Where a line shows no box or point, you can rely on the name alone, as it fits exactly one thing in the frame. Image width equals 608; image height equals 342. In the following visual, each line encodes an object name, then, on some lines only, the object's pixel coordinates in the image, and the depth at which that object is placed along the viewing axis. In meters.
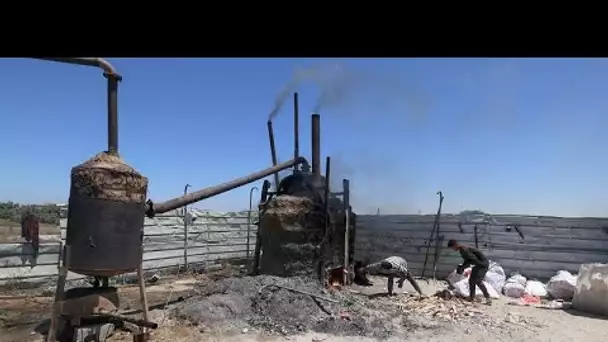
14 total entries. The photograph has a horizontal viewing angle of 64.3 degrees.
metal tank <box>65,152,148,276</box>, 7.60
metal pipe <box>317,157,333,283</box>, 11.94
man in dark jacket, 11.57
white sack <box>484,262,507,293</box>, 13.03
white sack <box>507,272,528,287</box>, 13.02
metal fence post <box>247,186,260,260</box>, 17.81
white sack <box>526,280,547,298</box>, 12.47
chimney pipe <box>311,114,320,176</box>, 13.90
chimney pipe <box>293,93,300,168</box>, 17.92
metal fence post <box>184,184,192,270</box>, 16.02
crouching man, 12.26
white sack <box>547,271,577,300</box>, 11.95
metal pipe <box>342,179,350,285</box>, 13.13
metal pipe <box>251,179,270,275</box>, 12.89
